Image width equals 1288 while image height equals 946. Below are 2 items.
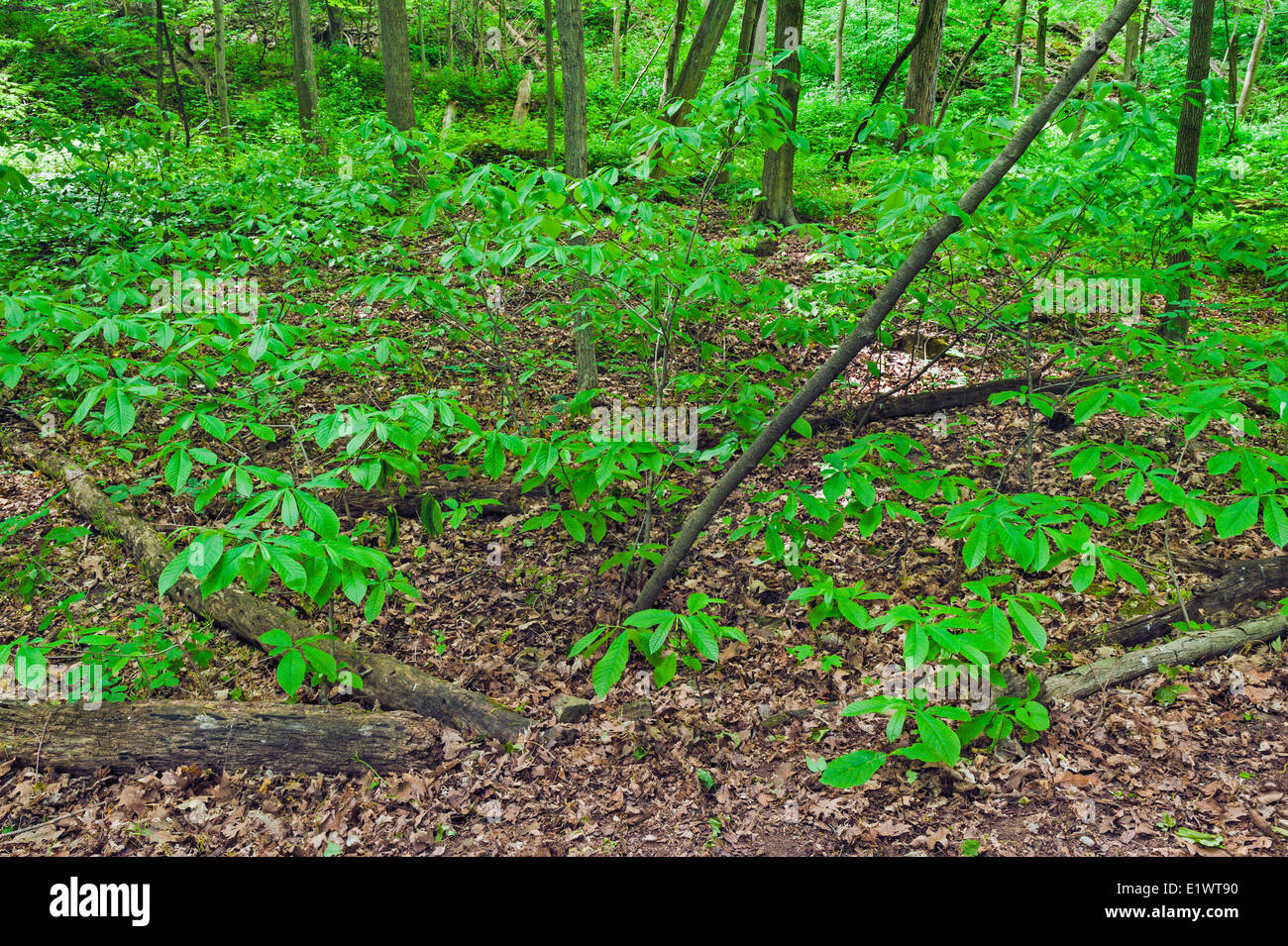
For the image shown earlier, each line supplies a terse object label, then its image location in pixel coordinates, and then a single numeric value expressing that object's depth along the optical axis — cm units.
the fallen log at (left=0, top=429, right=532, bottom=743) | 334
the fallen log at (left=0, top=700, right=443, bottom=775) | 314
